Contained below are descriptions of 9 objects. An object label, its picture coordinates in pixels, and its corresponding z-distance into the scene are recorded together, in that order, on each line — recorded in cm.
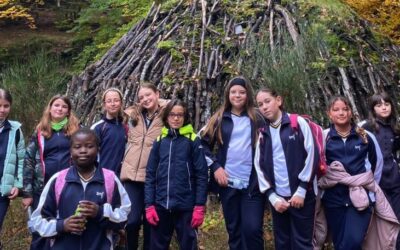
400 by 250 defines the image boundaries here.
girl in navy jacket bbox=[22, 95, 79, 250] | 492
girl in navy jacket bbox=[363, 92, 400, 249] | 504
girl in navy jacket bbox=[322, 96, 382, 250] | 462
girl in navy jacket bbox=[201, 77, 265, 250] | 472
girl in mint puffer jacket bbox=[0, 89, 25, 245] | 494
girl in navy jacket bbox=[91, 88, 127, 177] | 518
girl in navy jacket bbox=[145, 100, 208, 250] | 467
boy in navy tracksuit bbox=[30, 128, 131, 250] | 364
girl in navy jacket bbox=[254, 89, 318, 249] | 451
